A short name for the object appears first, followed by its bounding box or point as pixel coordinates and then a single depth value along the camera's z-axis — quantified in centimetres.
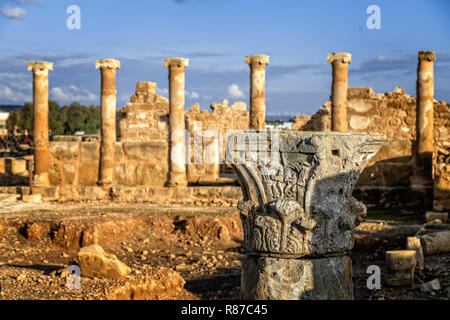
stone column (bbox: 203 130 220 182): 1794
